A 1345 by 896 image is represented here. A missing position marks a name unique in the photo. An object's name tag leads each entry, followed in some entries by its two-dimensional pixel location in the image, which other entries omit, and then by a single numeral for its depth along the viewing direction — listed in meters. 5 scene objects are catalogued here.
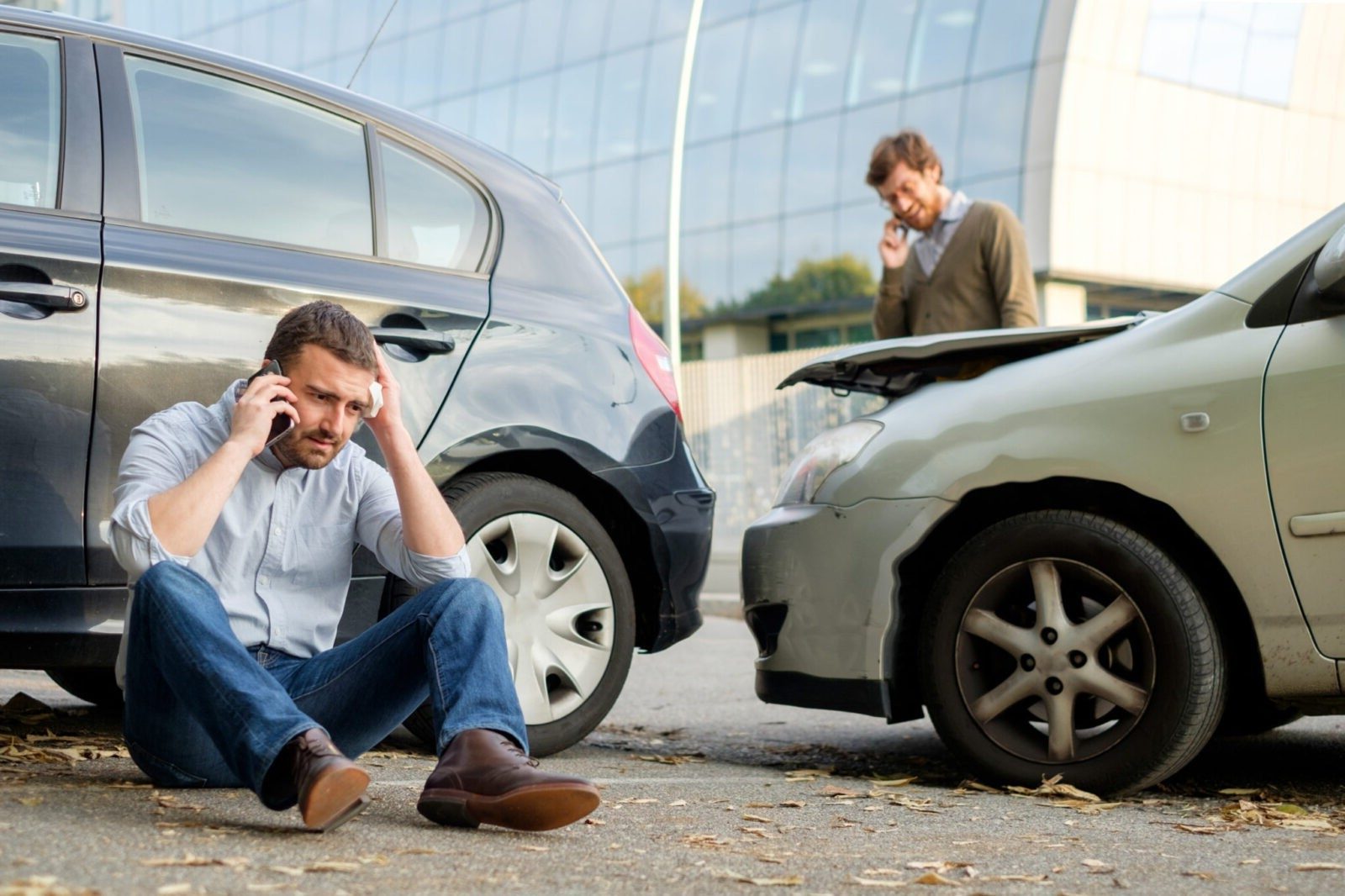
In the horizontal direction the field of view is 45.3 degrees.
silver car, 4.02
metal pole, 16.27
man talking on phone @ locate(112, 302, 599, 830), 3.14
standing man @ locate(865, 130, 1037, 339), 5.69
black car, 3.88
